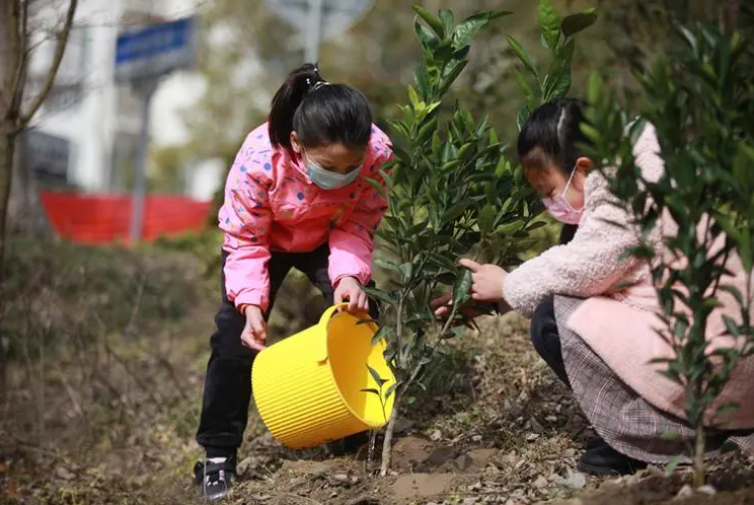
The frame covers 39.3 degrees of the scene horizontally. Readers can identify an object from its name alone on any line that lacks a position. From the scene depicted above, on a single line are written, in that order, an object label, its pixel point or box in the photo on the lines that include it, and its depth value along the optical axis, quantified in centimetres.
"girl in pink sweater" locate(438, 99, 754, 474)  290
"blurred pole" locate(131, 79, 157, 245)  1305
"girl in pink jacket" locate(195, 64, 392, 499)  342
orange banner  1714
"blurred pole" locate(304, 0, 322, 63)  829
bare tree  464
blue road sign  1209
